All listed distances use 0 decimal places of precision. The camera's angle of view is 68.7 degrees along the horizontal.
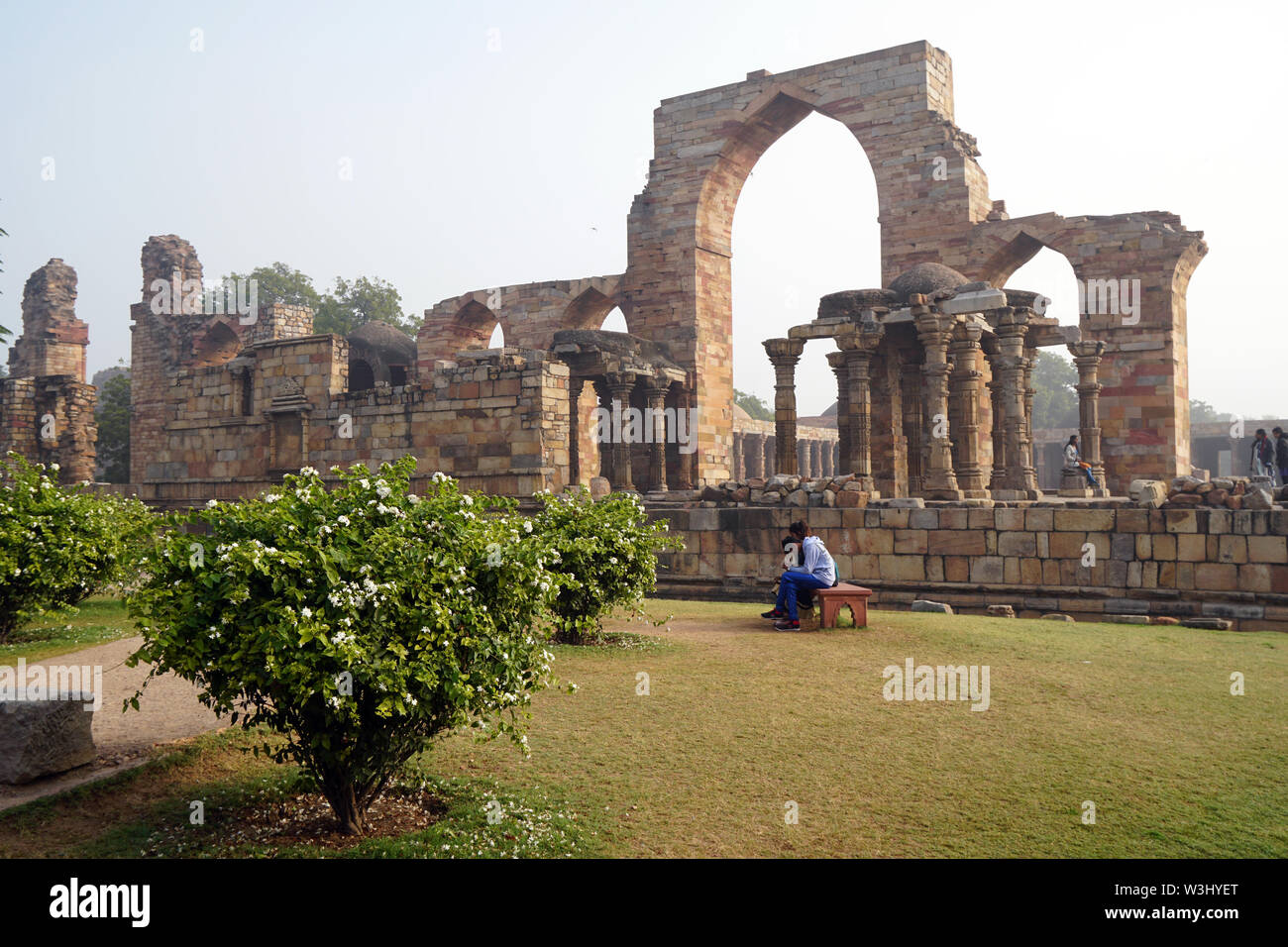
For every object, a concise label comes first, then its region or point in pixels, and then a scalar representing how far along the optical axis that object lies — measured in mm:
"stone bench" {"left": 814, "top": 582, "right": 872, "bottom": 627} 7805
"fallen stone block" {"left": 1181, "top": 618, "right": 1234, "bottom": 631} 8336
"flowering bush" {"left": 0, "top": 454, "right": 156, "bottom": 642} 7109
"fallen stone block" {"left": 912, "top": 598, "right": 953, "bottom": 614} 9391
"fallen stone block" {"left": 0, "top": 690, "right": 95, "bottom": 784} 3773
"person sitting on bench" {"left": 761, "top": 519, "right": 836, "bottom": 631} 7883
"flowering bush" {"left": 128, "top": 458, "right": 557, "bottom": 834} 3107
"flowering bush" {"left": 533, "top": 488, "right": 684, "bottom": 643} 7121
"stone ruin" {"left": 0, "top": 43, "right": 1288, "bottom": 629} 9820
